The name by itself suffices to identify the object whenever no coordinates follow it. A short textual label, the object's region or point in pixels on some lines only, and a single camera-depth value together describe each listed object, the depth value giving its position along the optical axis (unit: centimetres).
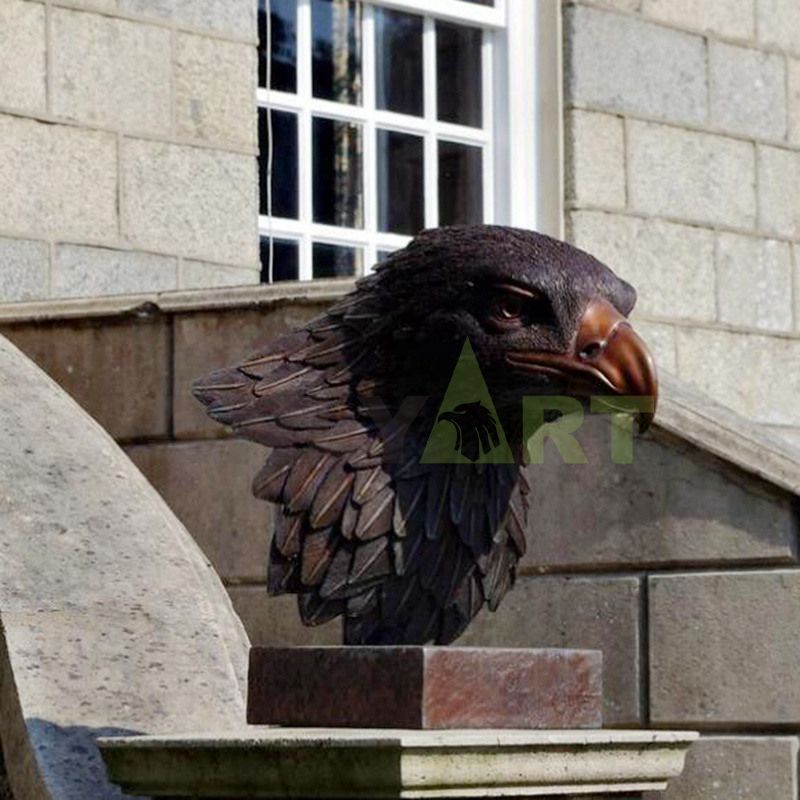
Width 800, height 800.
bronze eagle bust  849
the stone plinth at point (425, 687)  803
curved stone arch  915
